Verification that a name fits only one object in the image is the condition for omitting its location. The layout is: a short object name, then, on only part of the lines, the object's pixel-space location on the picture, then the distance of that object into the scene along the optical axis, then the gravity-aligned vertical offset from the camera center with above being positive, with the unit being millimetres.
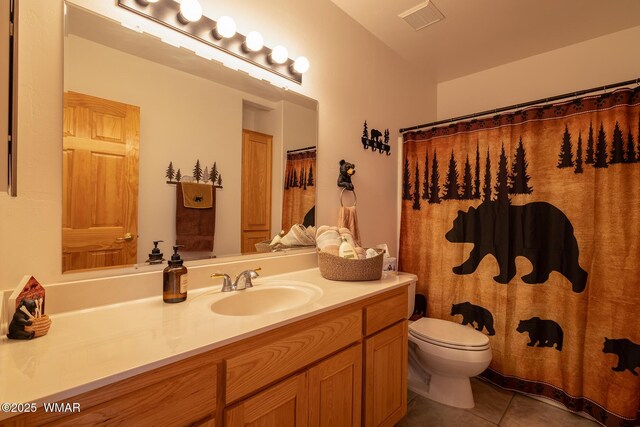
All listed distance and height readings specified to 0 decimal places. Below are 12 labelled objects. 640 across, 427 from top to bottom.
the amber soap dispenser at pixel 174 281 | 1050 -252
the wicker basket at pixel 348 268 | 1441 -271
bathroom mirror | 1006 +278
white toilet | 1671 -841
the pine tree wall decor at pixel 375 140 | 2105 +538
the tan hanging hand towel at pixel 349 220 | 1873 -46
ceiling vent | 1855 +1301
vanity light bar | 1147 +782
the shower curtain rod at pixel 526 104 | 1549 +689
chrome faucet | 1224 -295
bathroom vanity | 610 -391
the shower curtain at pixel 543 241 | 1572 -165
